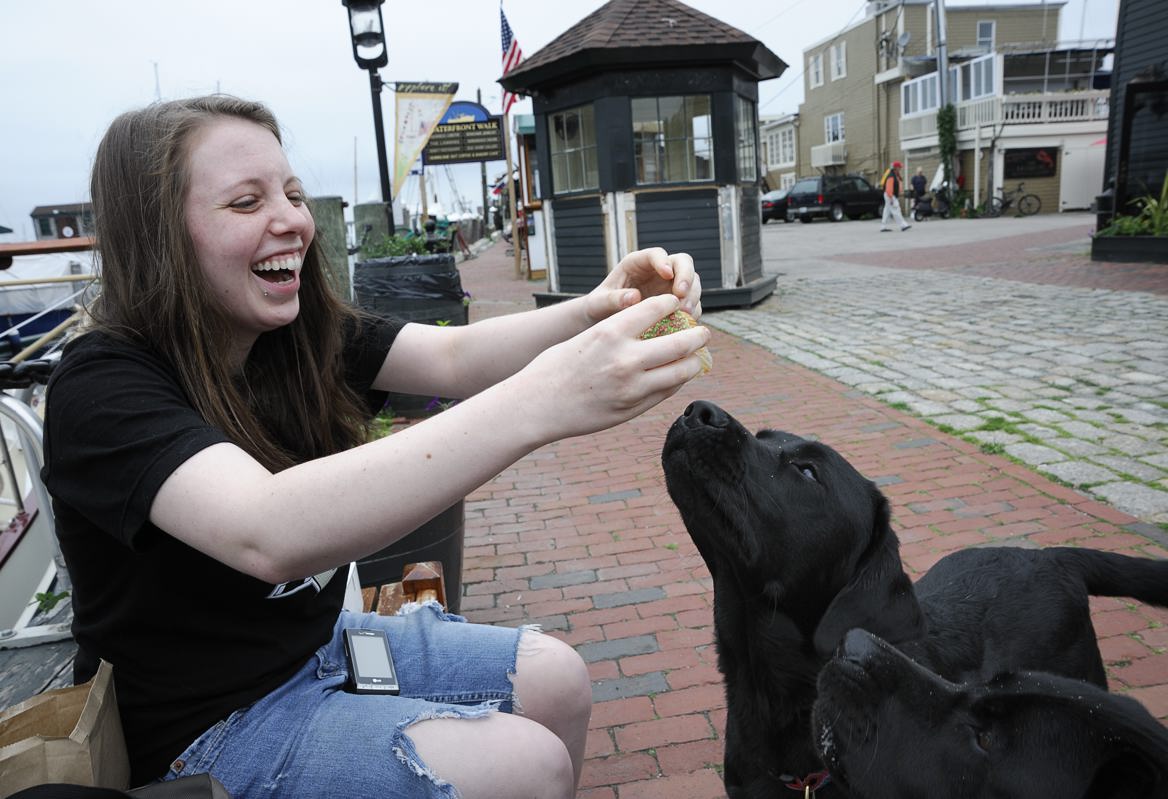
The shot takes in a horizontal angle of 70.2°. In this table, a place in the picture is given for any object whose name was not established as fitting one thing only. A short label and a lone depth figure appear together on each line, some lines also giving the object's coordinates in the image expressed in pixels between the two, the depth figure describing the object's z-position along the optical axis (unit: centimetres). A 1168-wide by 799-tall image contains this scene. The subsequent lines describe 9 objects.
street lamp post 887
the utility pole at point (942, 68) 3400
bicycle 3125
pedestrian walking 2471
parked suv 3488
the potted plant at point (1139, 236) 1255
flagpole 1842
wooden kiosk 1122
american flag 1603
